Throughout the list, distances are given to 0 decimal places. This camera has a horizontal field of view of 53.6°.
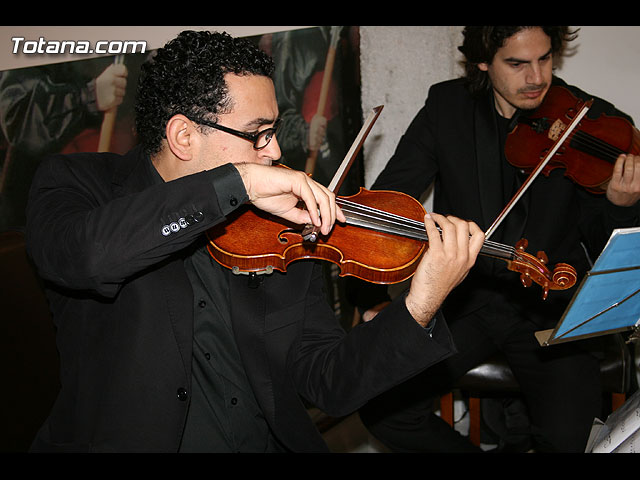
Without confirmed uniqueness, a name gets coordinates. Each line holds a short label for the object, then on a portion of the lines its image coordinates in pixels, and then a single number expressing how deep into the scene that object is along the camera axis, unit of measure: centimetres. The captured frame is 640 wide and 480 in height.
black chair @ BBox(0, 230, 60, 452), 180
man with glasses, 132
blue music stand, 144
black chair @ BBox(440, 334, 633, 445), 241
